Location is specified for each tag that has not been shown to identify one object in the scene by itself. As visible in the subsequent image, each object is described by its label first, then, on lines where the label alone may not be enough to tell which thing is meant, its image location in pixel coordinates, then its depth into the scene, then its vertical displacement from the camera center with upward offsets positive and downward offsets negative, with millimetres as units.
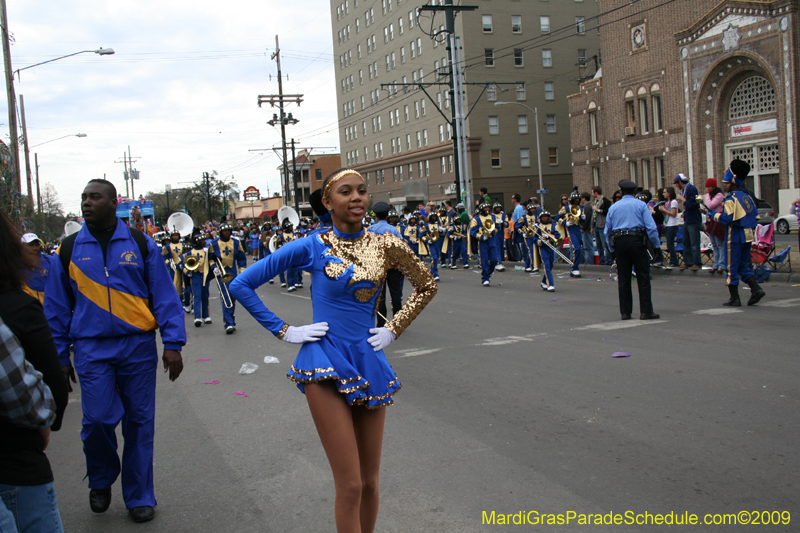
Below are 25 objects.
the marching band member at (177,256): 15195 -352
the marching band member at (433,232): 21478 -280
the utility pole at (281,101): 49906 +9270
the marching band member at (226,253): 13203 -309
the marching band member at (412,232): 21328 -228
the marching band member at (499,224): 17281 -122
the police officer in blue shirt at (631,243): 10508 -483
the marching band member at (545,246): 14773 -588
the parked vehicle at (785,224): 28594 -926
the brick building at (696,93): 32625 +5952
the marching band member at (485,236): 16703 -380
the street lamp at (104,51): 20781 +5597
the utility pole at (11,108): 20938 +4237
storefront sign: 33666 +3626
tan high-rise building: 59156 +10946
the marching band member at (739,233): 10945 -457
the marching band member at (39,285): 7496 -387
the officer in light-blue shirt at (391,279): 9830 -818
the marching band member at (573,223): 17344 -218
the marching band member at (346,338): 3221 -513
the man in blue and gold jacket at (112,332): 4266 -538
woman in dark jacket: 2457 -639
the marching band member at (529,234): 16328 -414
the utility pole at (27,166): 26097 +3147
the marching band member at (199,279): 13445 -780
